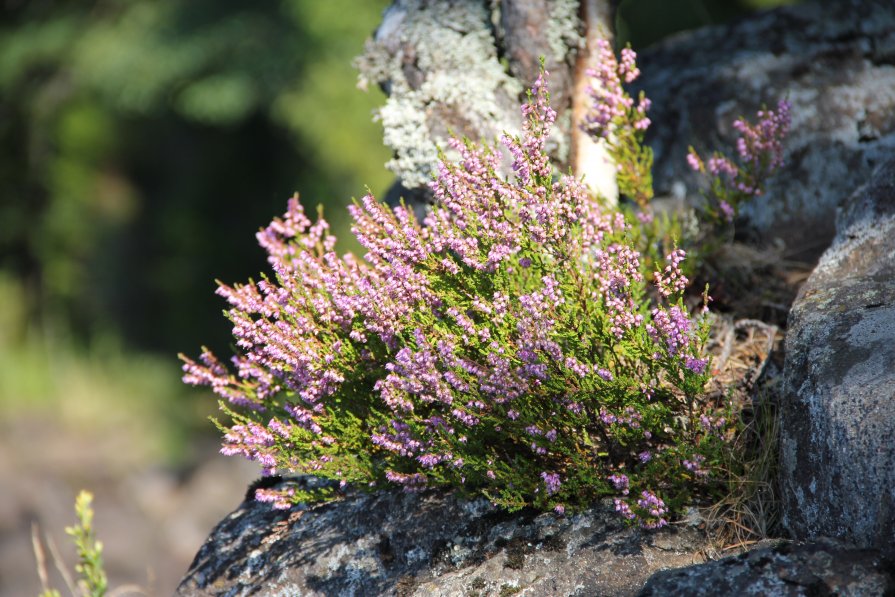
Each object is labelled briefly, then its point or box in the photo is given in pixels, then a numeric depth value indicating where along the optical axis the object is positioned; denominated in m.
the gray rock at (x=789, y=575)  4.20
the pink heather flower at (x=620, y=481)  5.13
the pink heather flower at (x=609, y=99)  6.60
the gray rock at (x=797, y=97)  8.30
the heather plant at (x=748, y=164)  6.80
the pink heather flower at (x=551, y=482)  5.24
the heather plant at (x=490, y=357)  5.19
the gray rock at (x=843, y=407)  4.50
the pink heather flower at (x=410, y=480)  5.61
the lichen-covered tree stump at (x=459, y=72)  7.63
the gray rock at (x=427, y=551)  5.22
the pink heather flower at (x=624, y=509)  5.11
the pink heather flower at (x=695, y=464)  5.21
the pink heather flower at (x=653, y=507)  5.13
